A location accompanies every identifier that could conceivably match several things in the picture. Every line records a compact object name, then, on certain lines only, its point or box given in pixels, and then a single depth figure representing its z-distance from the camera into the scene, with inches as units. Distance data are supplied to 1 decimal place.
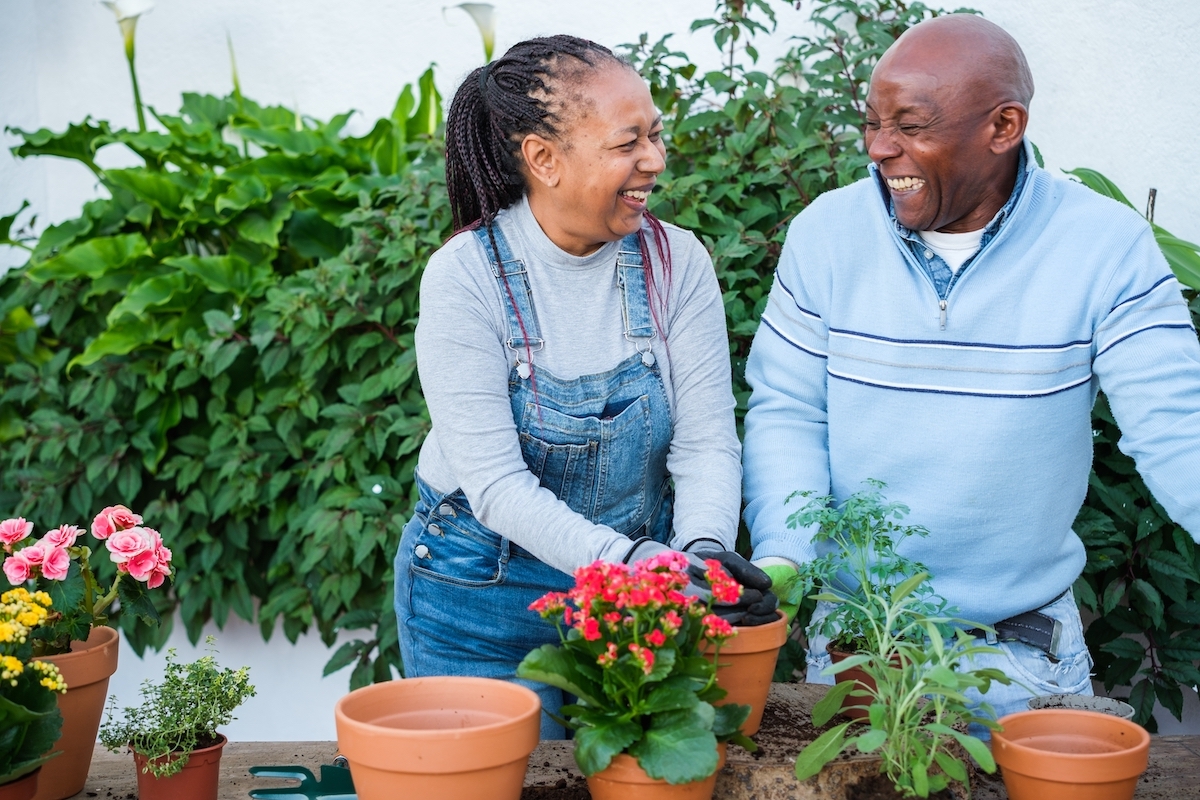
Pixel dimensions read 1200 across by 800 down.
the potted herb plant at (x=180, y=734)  59.9
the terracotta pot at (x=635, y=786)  52.3
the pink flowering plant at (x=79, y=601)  61.6
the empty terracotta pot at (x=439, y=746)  50.1
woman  71.1
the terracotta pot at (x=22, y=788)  55.7
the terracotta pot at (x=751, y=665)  59.3
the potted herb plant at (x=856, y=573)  64.2
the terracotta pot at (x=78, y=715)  61.3
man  72.4
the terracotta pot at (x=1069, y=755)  53.1
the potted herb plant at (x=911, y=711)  54.0
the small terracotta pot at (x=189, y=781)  60.2
